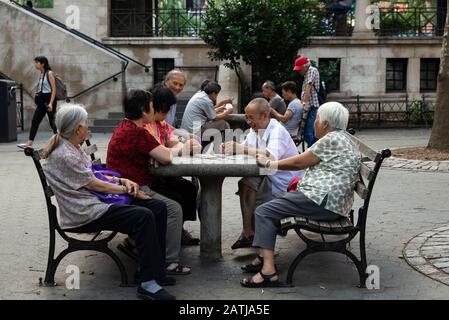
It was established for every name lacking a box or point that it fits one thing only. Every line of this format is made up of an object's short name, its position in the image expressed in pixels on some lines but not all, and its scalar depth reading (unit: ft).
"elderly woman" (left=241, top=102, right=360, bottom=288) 19.16
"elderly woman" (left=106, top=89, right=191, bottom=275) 19.81
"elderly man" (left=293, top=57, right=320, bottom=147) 43.78
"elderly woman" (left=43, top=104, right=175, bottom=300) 18.13
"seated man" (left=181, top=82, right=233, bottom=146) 30.22
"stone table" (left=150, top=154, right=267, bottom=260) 19.60
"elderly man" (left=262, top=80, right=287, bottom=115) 39.58
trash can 55.36
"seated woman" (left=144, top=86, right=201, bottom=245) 22.59
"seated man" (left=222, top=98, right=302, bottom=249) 22.24
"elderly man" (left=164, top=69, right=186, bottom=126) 26.76
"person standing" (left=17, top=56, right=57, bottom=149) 50.21
